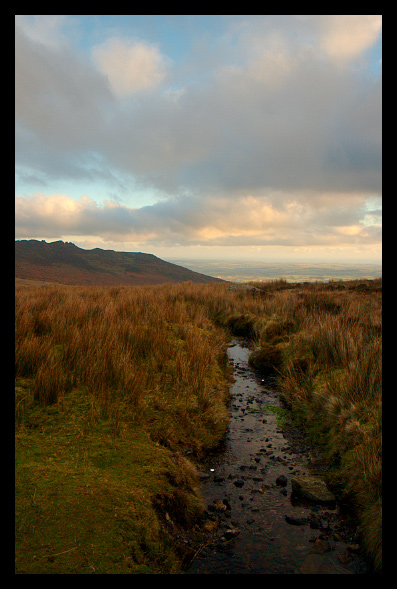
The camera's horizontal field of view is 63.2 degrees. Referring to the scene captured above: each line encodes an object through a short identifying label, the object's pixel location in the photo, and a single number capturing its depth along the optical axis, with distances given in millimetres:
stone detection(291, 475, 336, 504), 3379
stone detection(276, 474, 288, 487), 3672
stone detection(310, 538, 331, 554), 2703
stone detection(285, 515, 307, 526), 3064
